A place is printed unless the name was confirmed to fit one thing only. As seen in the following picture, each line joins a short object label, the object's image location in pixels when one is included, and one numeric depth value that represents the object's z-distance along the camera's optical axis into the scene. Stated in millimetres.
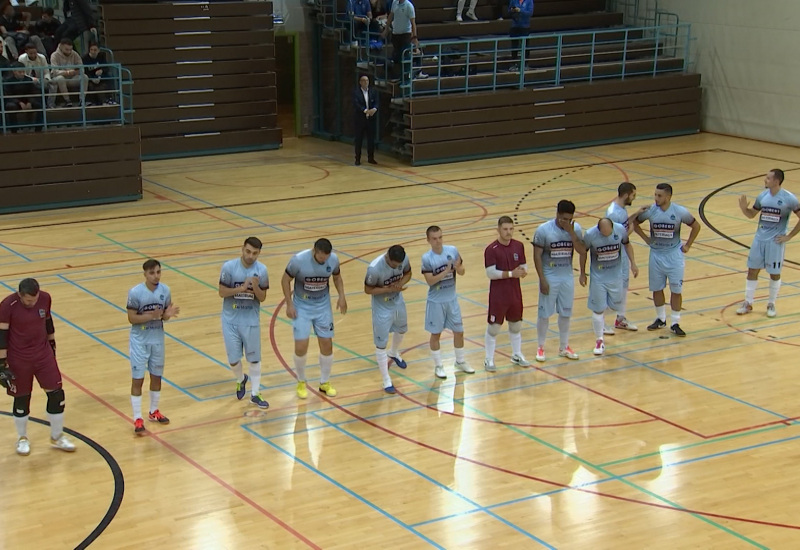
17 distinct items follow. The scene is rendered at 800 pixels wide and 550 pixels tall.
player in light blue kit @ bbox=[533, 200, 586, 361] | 13969
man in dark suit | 26312
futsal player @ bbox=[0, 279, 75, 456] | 11273
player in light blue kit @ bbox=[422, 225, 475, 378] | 13289
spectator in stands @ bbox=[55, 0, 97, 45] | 25547
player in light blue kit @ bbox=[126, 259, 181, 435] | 11875
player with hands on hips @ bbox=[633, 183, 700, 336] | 14969
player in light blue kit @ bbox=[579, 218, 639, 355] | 14391
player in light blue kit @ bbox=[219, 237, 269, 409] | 12398
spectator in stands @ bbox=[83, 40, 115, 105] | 23406
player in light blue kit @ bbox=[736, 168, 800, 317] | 15555
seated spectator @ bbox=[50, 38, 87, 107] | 22984
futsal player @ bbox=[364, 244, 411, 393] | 13031
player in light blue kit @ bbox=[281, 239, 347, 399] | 12672
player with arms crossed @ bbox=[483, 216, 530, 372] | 13508
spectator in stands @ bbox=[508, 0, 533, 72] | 28766
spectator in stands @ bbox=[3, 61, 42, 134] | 22469
